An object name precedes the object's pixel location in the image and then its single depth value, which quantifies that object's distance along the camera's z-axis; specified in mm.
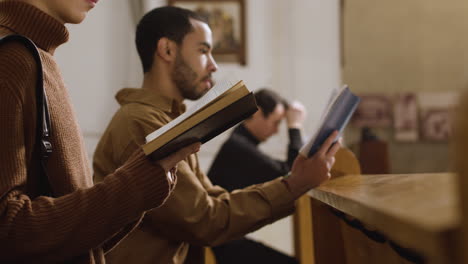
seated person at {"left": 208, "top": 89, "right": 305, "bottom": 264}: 2283
